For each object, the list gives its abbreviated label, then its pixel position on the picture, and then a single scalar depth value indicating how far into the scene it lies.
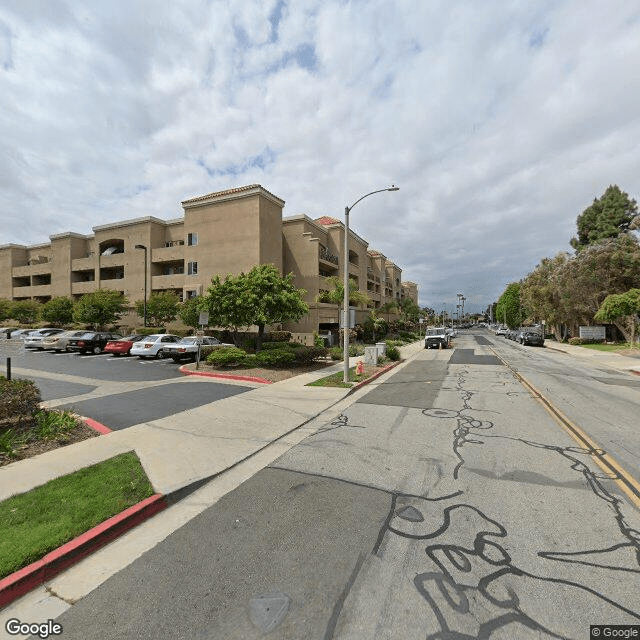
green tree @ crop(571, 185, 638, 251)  46.66
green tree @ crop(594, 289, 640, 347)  25.33
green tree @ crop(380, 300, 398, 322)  48.72
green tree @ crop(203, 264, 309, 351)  16.53
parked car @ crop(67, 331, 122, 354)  22.75
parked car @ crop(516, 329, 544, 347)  38.09
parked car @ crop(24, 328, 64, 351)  25.09
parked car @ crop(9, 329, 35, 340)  33.25
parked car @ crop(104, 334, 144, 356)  21.50
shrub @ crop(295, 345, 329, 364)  16.91
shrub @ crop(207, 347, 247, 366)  15.70
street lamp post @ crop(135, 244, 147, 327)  30.20
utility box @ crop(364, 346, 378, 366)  18.27
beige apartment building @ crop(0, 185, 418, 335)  29.72
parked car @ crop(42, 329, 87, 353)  23.45
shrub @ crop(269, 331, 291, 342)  27.42
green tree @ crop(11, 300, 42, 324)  41.03
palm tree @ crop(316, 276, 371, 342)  28.31
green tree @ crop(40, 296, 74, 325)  36.50
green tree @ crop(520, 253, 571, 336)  38.91
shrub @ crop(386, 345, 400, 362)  21.62
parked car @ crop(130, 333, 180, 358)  19.73
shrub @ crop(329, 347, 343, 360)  21.00
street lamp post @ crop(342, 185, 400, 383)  12.96
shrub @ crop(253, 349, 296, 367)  15.91
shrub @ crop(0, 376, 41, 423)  6.56
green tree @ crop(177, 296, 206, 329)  24.23
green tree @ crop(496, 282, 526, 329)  77.81
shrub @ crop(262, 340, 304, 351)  21.07
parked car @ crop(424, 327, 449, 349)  33.25
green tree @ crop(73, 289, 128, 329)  31.11
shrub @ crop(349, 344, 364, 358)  23.28
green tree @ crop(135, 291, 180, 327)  30.07
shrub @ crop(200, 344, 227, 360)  18.48
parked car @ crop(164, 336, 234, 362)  18.20
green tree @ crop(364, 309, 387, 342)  36.09
